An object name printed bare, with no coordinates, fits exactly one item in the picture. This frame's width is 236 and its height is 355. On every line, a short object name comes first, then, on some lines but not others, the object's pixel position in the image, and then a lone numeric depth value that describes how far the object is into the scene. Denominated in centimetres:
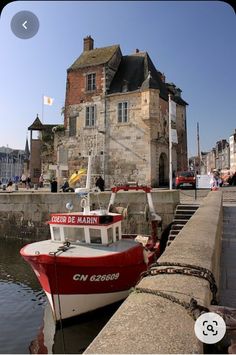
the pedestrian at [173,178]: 2829
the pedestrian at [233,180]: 3032
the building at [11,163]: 11106
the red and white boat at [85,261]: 775
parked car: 2470
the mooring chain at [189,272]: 347
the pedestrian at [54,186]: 2112
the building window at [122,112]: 2700
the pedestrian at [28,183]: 3197
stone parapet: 195
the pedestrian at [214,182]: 2112
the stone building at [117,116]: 2611
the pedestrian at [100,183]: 2143
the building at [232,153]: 6831
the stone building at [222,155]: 7845
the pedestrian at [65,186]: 2230
